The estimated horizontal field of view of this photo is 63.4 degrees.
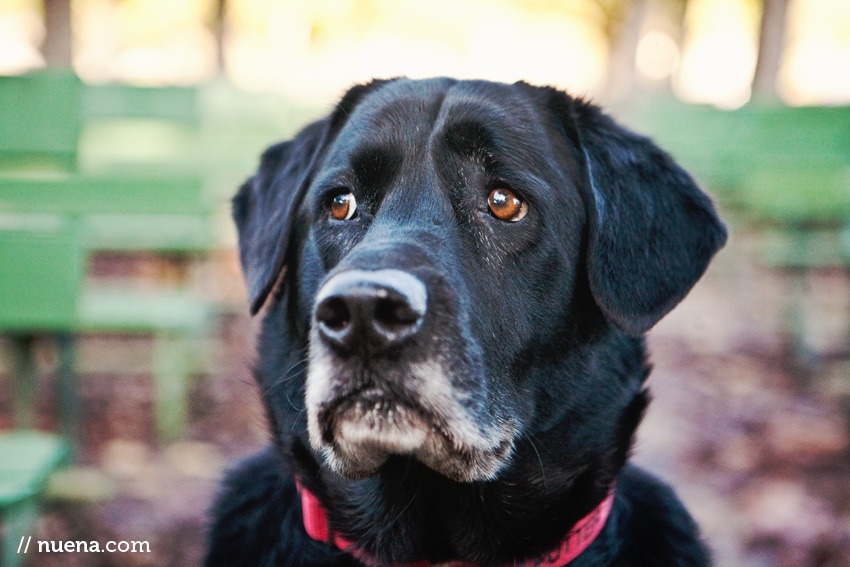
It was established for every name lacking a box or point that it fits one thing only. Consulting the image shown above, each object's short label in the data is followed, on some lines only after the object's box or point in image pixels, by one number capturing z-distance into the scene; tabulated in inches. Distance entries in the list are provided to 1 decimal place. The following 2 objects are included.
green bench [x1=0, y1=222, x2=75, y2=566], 90.7
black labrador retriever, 76.0
